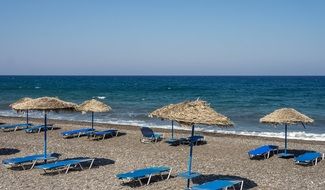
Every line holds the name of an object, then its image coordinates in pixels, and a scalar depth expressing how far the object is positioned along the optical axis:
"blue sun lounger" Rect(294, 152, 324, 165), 14.83
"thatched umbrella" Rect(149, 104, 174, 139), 10.65
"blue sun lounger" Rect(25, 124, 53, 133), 22.58
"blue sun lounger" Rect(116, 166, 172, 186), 11.42
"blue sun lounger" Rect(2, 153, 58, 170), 13.14
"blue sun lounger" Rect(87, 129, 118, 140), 20.41
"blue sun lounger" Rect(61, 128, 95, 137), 20.70
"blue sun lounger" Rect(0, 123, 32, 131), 23.35
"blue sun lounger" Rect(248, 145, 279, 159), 15.73
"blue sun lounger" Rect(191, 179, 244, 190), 10.23
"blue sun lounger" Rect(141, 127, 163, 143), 18.92
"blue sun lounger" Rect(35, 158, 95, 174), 12.45
